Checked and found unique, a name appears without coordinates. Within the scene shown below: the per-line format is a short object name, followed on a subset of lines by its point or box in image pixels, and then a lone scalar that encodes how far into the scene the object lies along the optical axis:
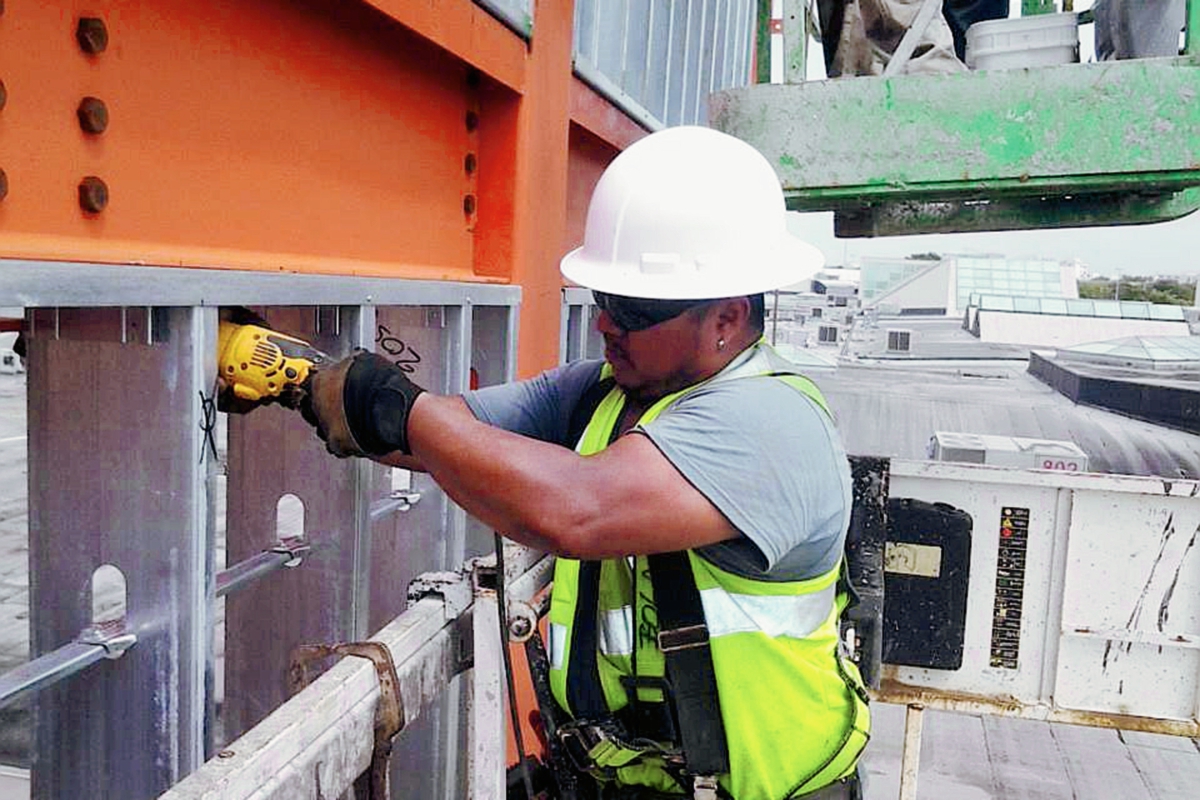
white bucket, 3.85
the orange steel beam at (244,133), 1.78
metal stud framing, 2.07
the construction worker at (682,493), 1.86
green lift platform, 3.37
